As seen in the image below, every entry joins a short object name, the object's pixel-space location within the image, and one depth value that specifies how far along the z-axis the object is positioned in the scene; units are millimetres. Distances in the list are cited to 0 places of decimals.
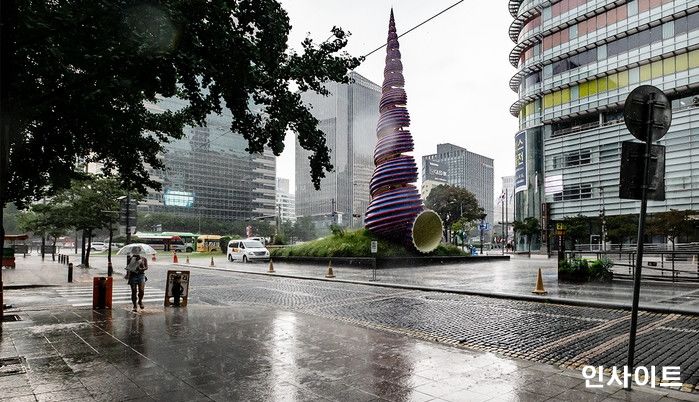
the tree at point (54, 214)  27953
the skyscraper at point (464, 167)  182875
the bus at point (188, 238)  76975
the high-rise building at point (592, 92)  51219
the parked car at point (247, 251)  36781
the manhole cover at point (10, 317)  10164
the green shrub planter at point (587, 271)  18391
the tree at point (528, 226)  67506
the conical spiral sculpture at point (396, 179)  30422
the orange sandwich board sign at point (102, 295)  11914
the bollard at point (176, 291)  12625
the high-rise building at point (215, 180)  124438
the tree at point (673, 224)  43094
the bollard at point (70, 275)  19728
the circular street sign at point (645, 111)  5590
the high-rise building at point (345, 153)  110625
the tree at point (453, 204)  76000
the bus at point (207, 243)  67500
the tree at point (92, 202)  27469
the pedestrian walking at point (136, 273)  11961
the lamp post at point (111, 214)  27203
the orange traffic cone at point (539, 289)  14477
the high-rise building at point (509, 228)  176850
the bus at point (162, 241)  72375
